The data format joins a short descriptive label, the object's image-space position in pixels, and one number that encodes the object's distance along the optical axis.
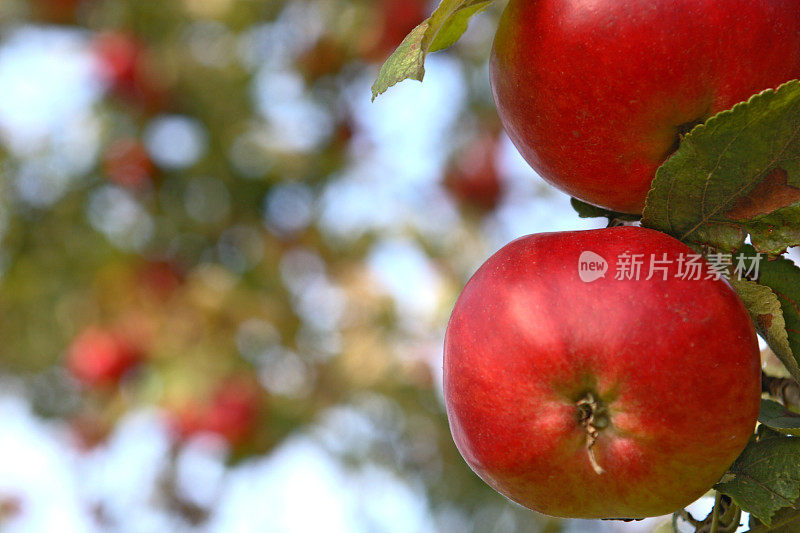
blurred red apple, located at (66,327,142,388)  3.36
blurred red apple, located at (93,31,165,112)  3.24
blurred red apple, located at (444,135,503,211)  3.59
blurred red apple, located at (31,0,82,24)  3.36
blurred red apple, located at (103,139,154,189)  3.34
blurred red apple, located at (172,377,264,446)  3.14
